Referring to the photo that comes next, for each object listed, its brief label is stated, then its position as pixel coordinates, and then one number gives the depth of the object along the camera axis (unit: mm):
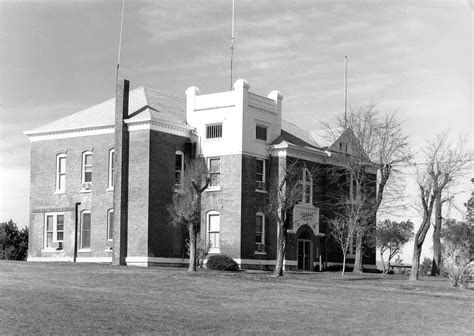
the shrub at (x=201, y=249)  47688
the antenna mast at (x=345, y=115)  60344
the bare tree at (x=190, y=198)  42875
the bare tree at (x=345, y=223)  54094
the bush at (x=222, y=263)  48156
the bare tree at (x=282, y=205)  44344
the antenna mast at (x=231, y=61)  53356
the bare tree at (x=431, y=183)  47631
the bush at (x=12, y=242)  64188
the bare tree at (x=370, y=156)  56625
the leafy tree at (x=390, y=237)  62969
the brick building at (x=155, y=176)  50125
